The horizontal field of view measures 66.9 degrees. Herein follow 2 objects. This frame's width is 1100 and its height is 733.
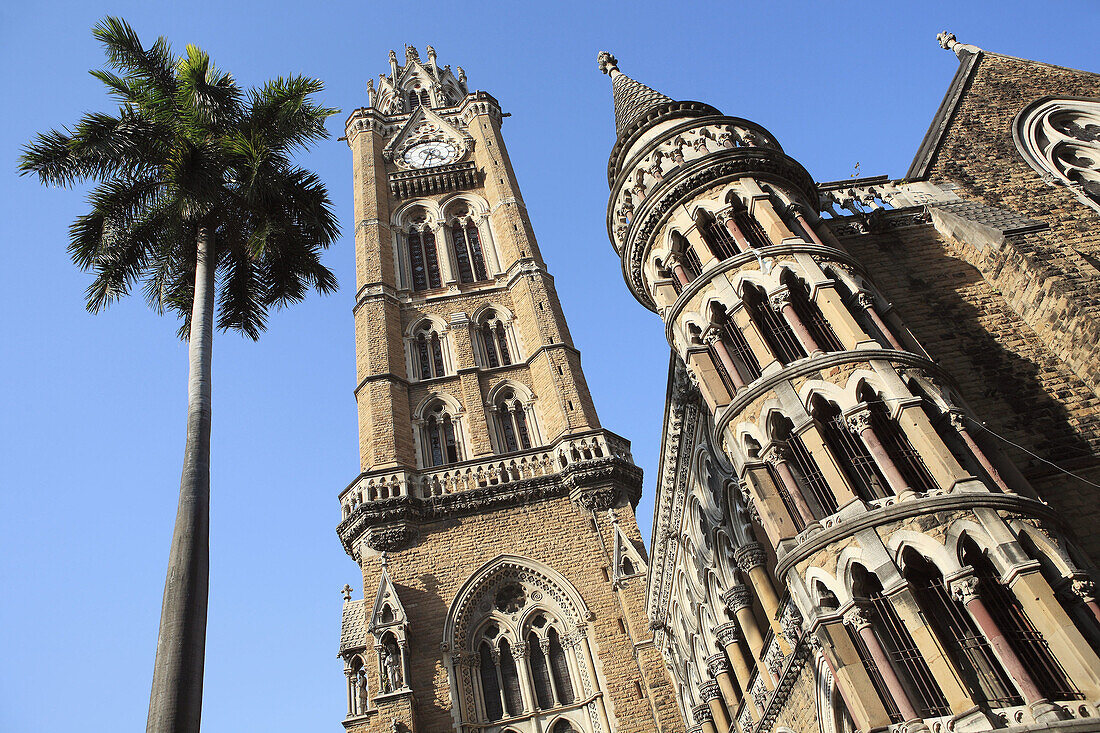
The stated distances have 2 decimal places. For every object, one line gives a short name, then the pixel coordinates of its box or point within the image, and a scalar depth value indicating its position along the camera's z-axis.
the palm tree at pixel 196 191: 13.55
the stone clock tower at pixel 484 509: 20.91
